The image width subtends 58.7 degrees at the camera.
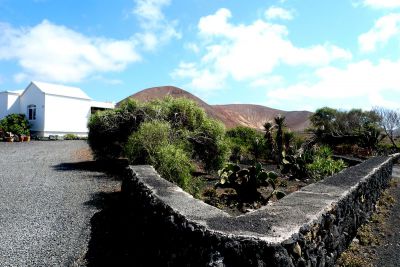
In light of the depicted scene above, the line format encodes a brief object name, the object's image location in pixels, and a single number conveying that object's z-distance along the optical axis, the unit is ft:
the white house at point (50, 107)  83.41
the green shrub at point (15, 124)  77.10
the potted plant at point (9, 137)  73.46
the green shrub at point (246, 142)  52.31
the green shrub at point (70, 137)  84.24
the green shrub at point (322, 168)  35.45
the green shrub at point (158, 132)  28.68
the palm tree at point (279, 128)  60.54
